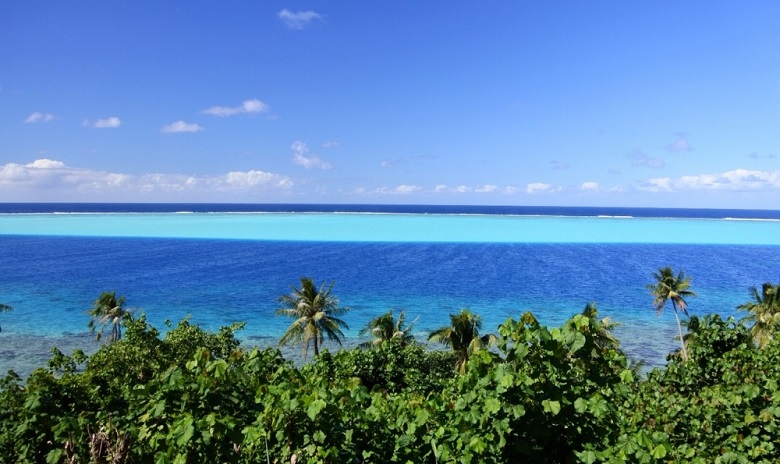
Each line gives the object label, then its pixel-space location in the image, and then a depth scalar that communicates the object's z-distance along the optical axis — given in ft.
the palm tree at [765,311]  111.55
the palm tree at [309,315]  113.09
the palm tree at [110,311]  120.78
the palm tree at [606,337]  101.14
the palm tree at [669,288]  133.59
